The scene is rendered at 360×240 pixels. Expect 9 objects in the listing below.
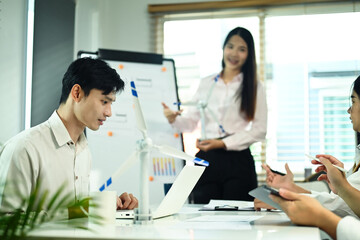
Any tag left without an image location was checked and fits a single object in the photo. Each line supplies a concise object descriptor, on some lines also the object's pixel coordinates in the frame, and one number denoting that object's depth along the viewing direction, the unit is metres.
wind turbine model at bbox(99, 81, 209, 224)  1.29
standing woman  3.01
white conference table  1.01
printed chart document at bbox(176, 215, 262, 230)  1.25
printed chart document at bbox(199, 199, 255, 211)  1.88
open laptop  1.49
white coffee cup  1.27
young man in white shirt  1.65
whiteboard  3.28
